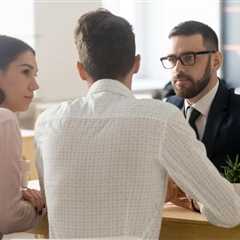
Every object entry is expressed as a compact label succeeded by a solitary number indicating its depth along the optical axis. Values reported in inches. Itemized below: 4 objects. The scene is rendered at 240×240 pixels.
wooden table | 102.2
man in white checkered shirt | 90.3
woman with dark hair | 104.1
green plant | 107.5
